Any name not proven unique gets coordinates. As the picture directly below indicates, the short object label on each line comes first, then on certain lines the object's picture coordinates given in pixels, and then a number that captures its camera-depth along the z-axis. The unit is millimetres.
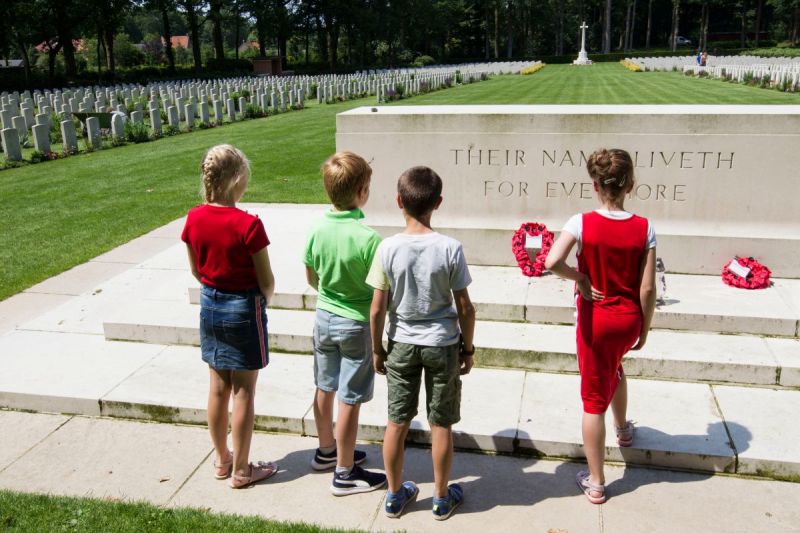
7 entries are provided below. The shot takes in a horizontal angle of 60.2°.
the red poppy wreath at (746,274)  5711
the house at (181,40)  138250
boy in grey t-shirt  3057
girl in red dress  3186
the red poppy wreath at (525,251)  6156
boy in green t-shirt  3334
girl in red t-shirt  3342
